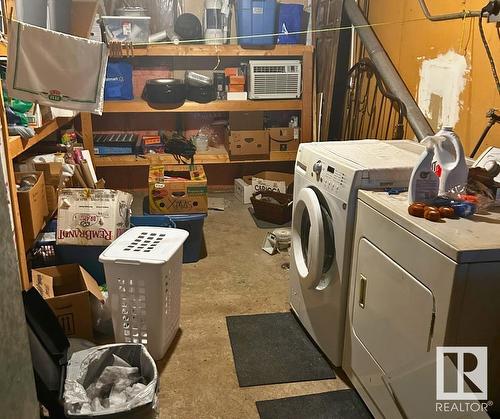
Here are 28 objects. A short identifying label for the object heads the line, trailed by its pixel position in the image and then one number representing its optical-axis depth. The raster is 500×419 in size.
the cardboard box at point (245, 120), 4.55
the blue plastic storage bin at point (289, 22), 4.11
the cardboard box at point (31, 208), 2.24
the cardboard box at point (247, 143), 4.27
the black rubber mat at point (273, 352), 2.06
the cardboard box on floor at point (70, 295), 2.10
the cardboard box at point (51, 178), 2.63
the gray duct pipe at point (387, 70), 2.86
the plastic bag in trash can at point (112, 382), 1.62
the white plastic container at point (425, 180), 1.57
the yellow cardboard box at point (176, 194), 3.65
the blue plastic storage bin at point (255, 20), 3.96
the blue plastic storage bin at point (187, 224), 2.93
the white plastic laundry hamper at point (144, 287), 1.98
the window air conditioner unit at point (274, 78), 4.17
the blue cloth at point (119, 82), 3.98
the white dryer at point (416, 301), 1.28
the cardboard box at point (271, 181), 4.22
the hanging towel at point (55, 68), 2.01
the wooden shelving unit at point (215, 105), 4.04
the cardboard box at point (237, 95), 4.22
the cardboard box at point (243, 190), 4.31
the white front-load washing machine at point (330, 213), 1.84
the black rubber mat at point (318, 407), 1.84
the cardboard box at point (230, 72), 4.27
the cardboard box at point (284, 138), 4.37
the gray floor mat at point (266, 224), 3.76
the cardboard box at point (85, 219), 2.52
